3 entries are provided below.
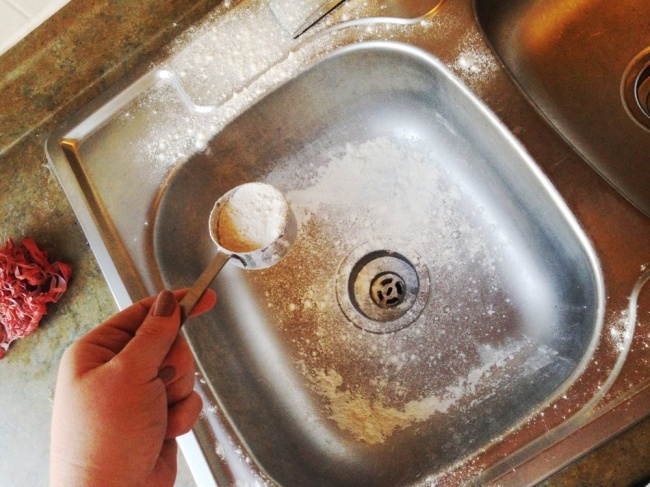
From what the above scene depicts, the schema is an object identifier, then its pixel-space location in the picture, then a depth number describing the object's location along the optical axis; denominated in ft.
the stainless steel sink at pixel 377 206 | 2.39
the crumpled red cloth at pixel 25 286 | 2.59
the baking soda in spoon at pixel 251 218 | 2.51
